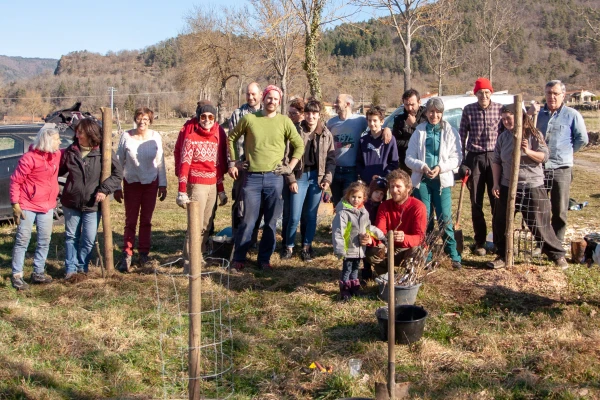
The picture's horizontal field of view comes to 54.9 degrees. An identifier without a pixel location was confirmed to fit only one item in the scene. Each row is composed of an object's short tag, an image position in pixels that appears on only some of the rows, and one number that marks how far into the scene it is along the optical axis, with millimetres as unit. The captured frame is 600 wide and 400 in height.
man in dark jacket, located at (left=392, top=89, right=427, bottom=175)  6426
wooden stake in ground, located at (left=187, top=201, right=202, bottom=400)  3024
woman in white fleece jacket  5918
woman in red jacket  5629
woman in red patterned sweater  5969
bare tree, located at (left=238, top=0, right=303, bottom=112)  21328
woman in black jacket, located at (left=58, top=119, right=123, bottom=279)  5918
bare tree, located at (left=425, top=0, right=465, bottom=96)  26997
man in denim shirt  6285
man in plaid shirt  6633
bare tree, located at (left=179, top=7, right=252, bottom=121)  37406
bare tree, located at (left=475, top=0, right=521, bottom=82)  28083
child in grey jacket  5219
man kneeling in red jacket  5250
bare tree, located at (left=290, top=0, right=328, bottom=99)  18095
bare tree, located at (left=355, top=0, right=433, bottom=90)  17047
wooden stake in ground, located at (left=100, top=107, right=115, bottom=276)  5672
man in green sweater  6031
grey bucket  4965
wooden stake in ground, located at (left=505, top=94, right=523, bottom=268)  5762
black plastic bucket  4359
